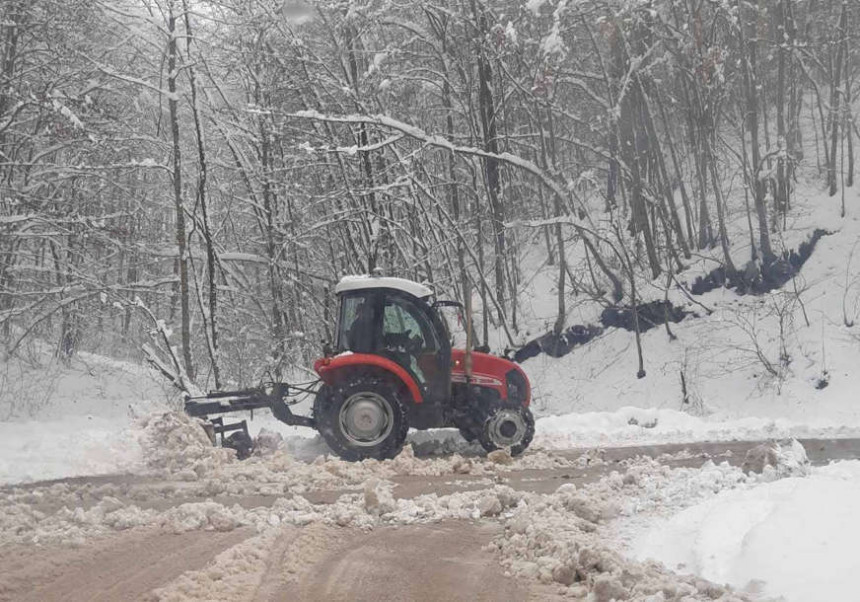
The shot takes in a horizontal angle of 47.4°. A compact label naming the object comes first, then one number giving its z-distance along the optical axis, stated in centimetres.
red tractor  1173
